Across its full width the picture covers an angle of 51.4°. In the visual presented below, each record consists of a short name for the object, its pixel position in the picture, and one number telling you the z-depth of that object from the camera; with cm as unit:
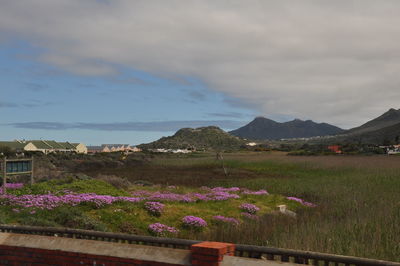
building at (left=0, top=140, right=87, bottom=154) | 12888
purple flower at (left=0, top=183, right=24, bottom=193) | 2230
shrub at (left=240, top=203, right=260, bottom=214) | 2144
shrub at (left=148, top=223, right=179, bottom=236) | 1653
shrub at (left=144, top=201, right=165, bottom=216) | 1856
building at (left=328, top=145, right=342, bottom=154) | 9103
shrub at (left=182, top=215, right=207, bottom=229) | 1764
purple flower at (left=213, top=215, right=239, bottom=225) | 1880
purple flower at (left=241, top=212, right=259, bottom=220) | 2008
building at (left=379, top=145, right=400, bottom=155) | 8266
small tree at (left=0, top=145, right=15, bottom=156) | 9226
